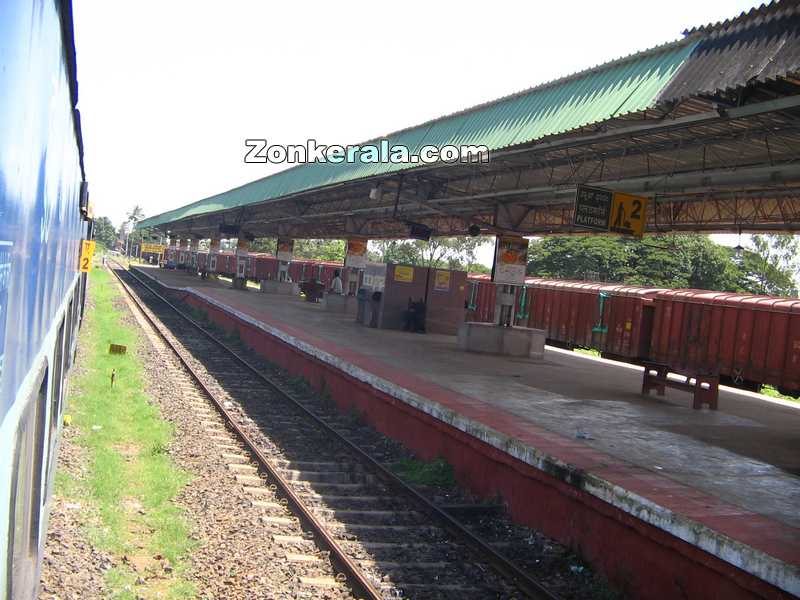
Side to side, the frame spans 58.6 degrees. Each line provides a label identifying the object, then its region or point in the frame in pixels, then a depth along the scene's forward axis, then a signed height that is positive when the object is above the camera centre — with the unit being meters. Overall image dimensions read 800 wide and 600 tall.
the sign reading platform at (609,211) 11.33 +1.50
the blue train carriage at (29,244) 1.72 -0.01
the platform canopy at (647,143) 7.40 +2.44
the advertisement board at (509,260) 18.42 +0.81
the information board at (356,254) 29.86 +0.89
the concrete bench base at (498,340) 18.33 -1.26
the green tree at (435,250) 73.56 +3.49
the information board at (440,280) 22.89 +0.14
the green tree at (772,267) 45.94 +3.66
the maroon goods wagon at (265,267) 55.88 -0.17
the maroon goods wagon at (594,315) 21.36 -0.46
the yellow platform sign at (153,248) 87.44 +0.62
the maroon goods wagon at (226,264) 61.56 -0.25
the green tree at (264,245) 92.44 +2.61
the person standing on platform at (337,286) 30.89 -0.57
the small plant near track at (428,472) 8.57 -2.34
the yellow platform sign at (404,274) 22.14 +0.20
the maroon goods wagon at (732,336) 16.78 -0.52
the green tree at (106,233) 135.00 +3.00
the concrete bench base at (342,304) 29.39 -1.26
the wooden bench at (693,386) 11.74 -1.29
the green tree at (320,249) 83.64 +2.70
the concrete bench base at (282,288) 39.44 -1.13
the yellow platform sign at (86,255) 10.74 -0.14
